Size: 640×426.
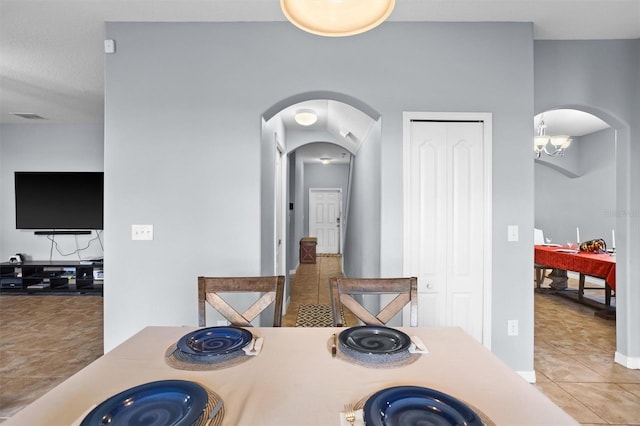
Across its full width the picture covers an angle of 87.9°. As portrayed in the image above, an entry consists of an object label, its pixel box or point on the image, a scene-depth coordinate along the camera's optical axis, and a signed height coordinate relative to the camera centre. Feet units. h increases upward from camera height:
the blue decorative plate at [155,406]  2.52 -1.55
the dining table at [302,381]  2.70 -1.64
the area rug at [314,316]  12.28 -4.11
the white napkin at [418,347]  3.89 -1.60
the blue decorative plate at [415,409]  2.55 -1.57
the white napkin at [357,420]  2.57 -1.63
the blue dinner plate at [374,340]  3.86 -1.57
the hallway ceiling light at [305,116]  13.38 +3.94
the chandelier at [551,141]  15.70 +3.49
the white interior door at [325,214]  33.73 -0.06
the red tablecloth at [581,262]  12.10 -2.04
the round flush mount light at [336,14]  3.62 +2.23
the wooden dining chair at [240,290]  5.40 -1.31
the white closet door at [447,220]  8.13 -0.17
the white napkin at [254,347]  3.85 -1.59
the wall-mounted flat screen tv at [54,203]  17.44 +0.57
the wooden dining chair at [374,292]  5.38 -1.32
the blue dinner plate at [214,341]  3.80 -1.56
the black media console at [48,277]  16.80 -3.20
